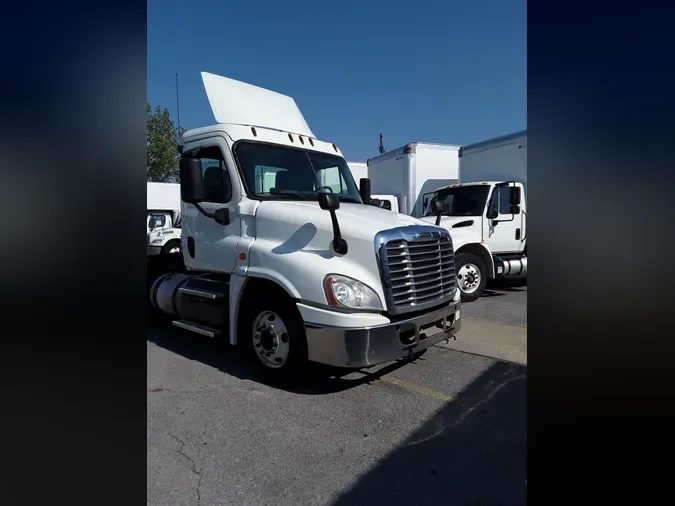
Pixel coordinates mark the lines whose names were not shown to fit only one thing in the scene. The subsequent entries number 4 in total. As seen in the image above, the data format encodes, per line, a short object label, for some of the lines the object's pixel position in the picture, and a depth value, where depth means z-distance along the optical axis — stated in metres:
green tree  25.19
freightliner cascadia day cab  3.62
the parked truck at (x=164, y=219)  10.33
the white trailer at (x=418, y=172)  11.12
